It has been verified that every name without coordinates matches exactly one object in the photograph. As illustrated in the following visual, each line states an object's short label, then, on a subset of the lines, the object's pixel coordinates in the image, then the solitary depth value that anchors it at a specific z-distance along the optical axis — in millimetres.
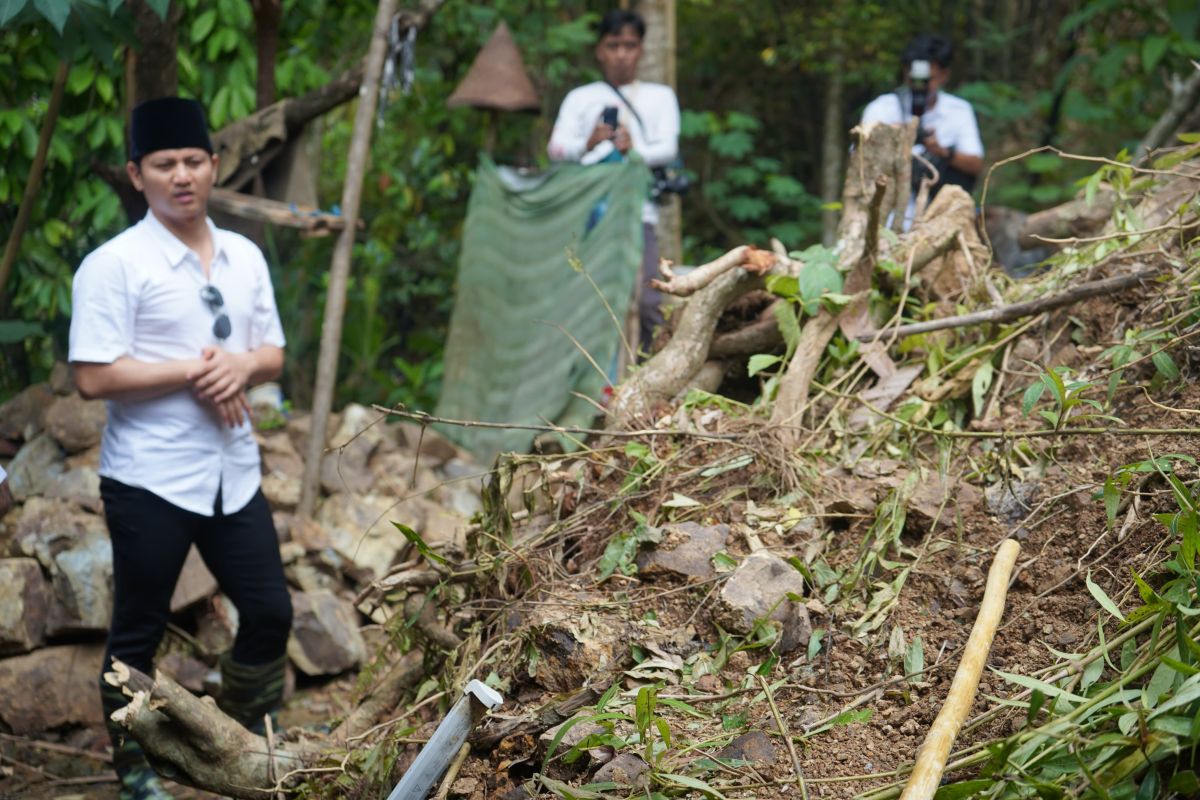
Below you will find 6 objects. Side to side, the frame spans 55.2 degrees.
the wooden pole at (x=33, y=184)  4227
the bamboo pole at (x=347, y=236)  5301
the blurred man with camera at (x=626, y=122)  5914
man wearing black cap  3125
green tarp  5664
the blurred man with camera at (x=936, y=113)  5207
